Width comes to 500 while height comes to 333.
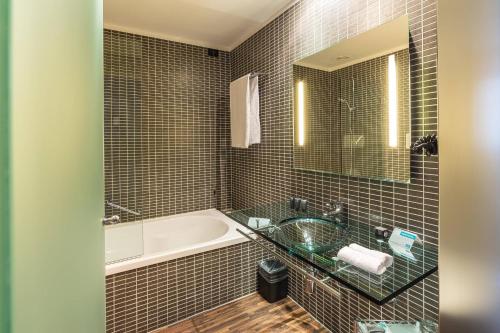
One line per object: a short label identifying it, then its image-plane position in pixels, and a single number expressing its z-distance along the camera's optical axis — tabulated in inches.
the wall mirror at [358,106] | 52.8
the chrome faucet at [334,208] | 66.2
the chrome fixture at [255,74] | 95.4
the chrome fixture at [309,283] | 51.1
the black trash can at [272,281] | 83.7
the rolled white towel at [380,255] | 41.1
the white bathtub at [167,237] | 73.9
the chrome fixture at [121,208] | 92.7
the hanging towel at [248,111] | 97.0
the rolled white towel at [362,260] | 39.3
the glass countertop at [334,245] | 37.0
